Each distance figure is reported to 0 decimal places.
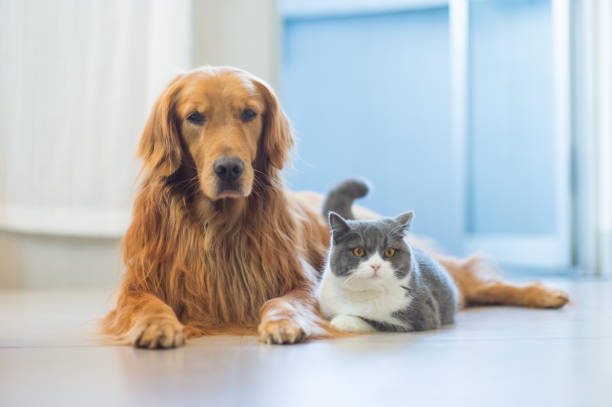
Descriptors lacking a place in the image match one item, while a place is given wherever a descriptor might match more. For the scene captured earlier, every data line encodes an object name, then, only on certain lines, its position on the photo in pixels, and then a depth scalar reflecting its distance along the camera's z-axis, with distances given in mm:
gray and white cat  1533
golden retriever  1544
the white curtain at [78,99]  2947
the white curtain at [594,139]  3363
